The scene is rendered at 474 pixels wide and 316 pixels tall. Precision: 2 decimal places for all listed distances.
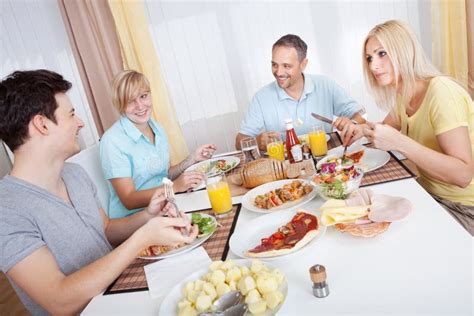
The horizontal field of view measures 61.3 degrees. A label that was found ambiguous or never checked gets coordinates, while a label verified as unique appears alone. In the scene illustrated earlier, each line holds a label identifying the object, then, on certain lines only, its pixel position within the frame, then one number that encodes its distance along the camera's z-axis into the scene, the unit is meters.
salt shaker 0.81
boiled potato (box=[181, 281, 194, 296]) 0.87
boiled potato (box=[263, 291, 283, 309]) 0.80
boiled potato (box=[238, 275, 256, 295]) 0.83
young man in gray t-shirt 1.04
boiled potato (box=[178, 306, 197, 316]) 0.82
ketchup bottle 1.66
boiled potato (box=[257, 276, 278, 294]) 0.82
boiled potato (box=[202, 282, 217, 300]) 0.84
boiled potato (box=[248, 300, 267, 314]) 0.79
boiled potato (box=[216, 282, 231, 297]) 0.85
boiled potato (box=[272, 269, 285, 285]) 0.85
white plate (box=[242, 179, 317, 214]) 1.32
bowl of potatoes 0.80
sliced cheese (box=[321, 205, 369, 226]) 1.07
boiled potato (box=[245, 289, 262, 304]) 0.81
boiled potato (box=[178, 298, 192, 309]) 0.84
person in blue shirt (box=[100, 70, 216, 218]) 1.87
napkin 1.02
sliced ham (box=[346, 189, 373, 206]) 1.13
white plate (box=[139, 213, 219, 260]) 1.15
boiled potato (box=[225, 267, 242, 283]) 0.88
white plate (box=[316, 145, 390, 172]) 1.50
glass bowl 1.23
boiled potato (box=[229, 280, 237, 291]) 0.86
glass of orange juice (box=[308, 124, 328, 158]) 1.76
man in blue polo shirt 2.33
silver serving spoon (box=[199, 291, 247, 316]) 0.80
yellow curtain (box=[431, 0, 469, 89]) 2.78
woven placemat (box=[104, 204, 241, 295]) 1.06
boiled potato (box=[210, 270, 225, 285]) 0.88
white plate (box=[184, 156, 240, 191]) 1.86
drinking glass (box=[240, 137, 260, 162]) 1.85
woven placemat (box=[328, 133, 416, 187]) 1.36
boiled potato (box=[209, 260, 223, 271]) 0.93
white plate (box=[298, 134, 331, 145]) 1.94
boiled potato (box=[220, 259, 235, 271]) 0.92
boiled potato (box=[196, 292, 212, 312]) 0.82
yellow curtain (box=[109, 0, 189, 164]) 2.91
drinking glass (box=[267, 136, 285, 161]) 1.80
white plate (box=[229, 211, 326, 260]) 1.12
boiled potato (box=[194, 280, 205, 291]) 0.87
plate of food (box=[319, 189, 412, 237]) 1.03
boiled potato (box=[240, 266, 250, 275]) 0.89
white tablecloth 0.78
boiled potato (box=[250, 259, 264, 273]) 0.89
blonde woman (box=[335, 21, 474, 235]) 1.39
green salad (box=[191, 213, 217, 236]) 1.25
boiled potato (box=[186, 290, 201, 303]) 0.85
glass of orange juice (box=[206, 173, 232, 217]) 1.39
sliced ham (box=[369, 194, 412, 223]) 1.04
